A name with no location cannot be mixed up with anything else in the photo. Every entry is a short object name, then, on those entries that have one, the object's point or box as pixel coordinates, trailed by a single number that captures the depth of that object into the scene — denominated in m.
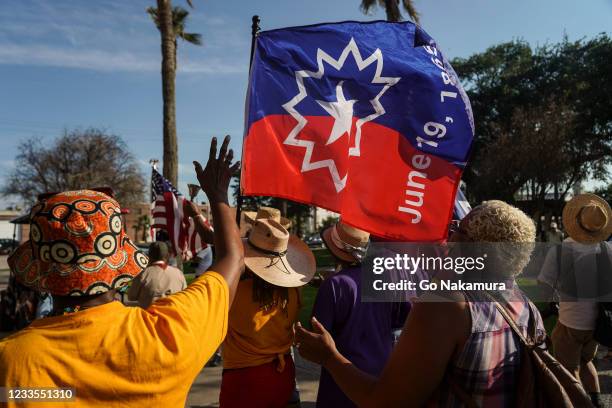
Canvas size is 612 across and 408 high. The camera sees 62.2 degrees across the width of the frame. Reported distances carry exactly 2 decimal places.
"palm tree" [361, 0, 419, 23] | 14.62
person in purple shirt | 3.13
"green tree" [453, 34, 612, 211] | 26.11
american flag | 7.65
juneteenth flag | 3.60
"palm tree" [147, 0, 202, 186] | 10.40
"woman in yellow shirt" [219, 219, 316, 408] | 3.32
